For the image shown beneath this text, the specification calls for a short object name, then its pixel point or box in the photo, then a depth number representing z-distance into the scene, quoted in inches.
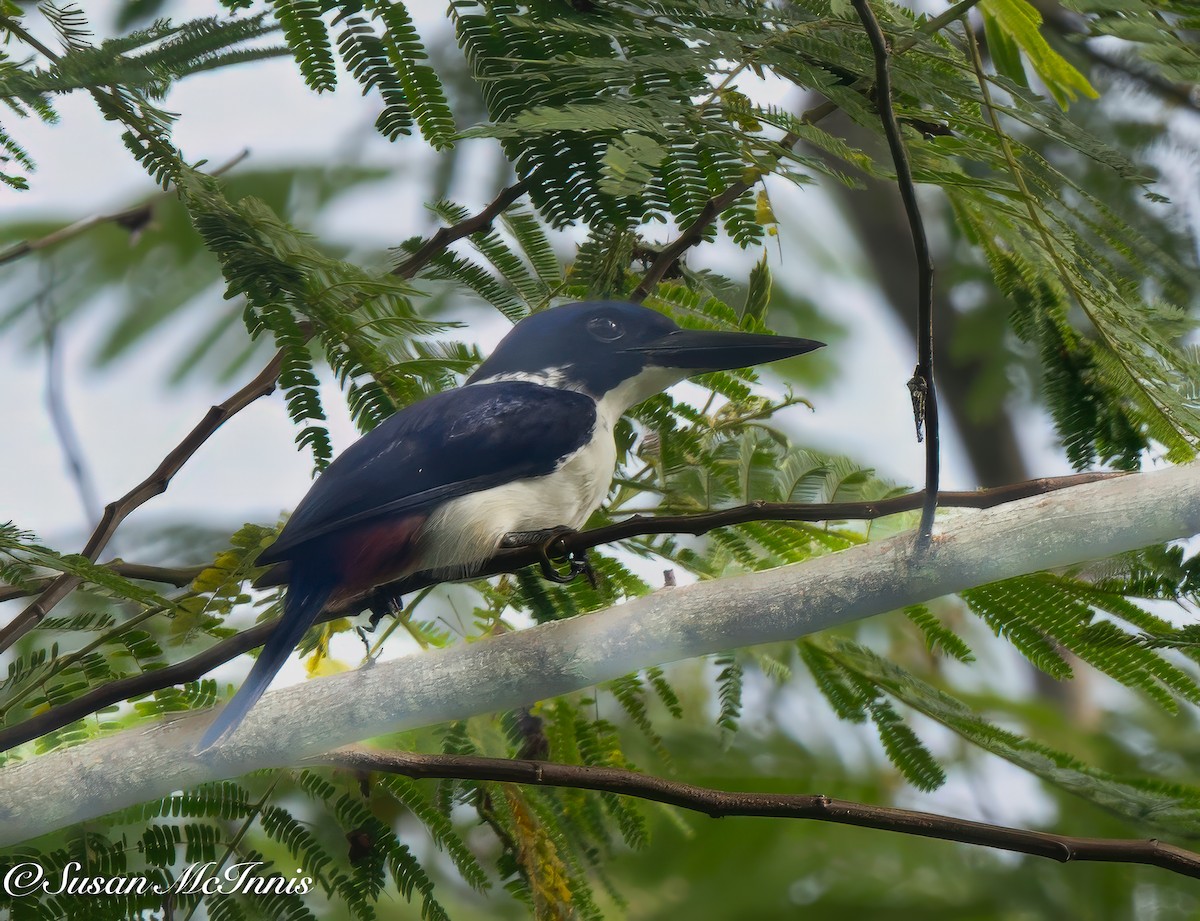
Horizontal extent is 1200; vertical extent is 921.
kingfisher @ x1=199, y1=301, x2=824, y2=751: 183.5
